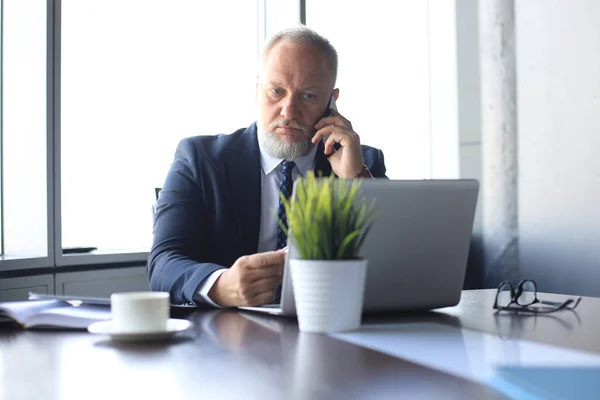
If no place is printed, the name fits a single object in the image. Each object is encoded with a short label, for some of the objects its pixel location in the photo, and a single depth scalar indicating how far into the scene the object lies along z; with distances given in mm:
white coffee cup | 1274
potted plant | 1281
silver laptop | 1445
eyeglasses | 1631
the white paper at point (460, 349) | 998
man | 2270
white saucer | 1255
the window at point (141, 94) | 3277
